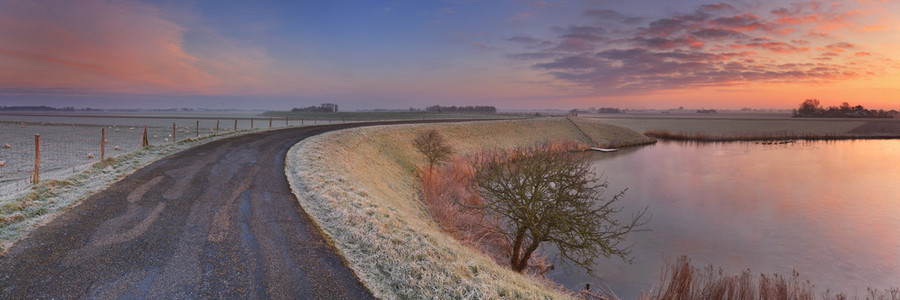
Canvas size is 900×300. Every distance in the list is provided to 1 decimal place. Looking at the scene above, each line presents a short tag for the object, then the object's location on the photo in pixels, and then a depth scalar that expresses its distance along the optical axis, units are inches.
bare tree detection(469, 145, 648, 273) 497.4
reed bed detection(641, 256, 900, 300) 442.0
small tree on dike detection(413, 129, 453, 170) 1229.1
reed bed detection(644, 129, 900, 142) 2699.3
